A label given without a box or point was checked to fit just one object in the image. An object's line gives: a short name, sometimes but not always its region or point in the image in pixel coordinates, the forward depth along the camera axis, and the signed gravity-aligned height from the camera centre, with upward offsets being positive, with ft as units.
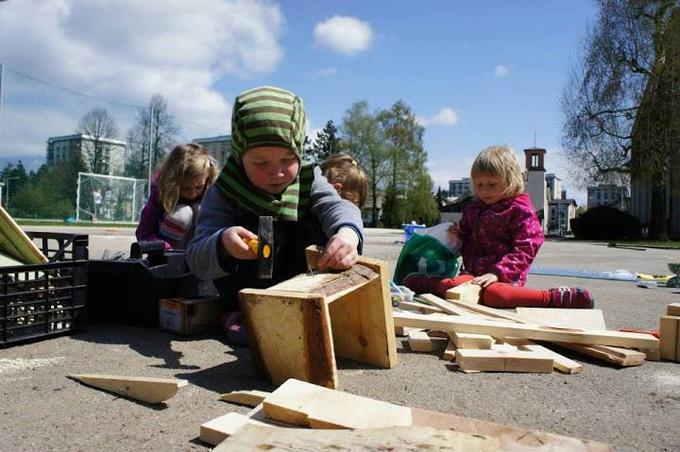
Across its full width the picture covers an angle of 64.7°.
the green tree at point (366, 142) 165.89 +24.17
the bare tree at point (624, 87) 83.15 +21.87
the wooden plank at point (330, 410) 4.50 -1.66
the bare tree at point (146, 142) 83.82 +11.83
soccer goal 79.36 +3.00
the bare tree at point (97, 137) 77.20 +12.01
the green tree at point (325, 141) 215.92 +33.12
